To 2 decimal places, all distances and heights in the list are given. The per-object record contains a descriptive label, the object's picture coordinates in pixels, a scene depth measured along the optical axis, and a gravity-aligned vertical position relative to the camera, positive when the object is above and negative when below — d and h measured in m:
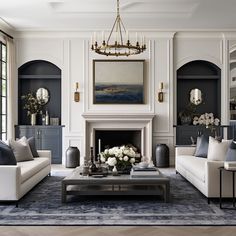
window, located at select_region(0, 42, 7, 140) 8.51 +0.68
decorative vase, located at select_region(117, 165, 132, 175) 5.56 -0.72
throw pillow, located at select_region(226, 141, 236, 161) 5.00 -0.43
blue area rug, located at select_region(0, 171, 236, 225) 4.12 -1.08
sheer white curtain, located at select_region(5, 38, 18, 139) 8.65 +0.77
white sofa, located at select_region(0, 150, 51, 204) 4.76 -0.78
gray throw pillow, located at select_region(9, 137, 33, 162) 6.34 -0.49
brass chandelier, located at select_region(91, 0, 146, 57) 8.45 +1.97
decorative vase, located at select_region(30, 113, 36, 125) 8.96 +0.04
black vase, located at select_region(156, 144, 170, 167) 8.55 -0.79
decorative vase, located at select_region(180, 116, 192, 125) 9.00 +0.02
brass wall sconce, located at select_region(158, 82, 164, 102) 8.84 +0.62
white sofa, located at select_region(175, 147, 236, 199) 4.93 -0.78
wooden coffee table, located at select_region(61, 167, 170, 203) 5.00 -0.86
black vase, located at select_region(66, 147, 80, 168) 8.45 -0.82
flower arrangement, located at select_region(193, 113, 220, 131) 8.89 +0.02
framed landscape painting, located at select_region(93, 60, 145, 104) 8.88 +0.93
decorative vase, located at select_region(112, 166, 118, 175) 5.42 -0.72
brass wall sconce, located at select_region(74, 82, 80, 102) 8.85 +0.60
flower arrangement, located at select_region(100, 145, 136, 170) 5.59 -0.54
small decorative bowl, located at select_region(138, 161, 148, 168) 5.59 -0.65
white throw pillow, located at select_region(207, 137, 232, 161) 5.71 -0.44
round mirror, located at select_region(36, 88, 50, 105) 9.26 +0.63
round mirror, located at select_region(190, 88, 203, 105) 9.25 +0.60
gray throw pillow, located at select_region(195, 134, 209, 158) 6.82 -0.47
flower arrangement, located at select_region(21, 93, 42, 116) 9.03 +0.40
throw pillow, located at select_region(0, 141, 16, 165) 4.98 -0.46
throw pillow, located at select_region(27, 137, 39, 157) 6.88 -0.46
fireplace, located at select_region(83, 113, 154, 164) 8.67 -0.12
